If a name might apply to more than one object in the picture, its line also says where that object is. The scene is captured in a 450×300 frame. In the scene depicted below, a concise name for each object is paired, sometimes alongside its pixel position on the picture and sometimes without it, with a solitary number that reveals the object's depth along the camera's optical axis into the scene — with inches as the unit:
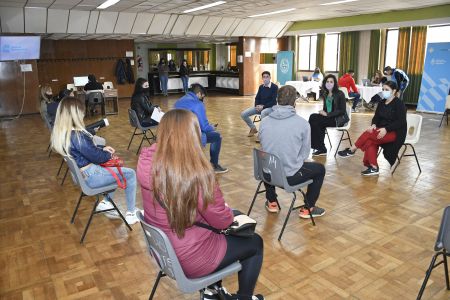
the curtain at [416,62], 453.1
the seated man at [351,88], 442.9
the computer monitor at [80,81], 517.3
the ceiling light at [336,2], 390.0
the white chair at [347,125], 241.6
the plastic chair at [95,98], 419.5
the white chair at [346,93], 432.1
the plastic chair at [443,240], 82.1
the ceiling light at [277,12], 447.5
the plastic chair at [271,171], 127.2
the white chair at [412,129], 201.3
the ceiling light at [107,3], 374.3
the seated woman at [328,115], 235.6
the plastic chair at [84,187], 128.4
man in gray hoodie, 132.3
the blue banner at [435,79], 399.5
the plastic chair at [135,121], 251.1
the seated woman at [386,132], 191.8
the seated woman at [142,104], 253.0
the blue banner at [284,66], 587.2
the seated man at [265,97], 285.7
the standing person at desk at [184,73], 665.6
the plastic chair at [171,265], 73.4
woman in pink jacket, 70.9
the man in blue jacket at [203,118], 197.0
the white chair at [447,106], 335.3
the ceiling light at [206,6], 383.6
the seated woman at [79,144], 133.3
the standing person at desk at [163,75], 643.5
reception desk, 668.7
